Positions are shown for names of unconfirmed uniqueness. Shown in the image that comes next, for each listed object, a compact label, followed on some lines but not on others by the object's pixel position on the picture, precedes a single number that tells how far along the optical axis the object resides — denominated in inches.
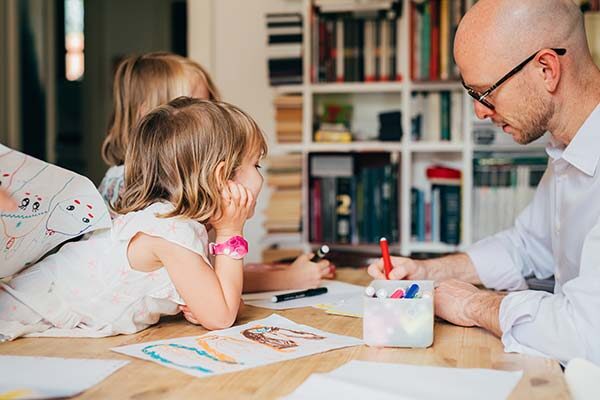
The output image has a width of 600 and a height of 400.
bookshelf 142.2
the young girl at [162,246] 53.8
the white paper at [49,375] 39.0
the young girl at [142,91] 79.7
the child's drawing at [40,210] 50.9
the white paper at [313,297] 63.3
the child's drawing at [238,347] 44.6
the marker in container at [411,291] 52.0
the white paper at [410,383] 39.2
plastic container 48.7
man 58.3
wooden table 39.9
